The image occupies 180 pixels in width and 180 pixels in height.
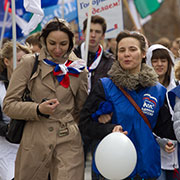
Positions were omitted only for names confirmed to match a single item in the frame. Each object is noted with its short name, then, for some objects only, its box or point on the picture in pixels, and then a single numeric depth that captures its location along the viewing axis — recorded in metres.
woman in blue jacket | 7.21
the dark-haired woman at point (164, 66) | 8.79
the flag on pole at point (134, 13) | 19.97
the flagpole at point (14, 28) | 8.91
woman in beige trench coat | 7.41
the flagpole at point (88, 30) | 9.26
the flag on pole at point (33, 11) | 9.29
